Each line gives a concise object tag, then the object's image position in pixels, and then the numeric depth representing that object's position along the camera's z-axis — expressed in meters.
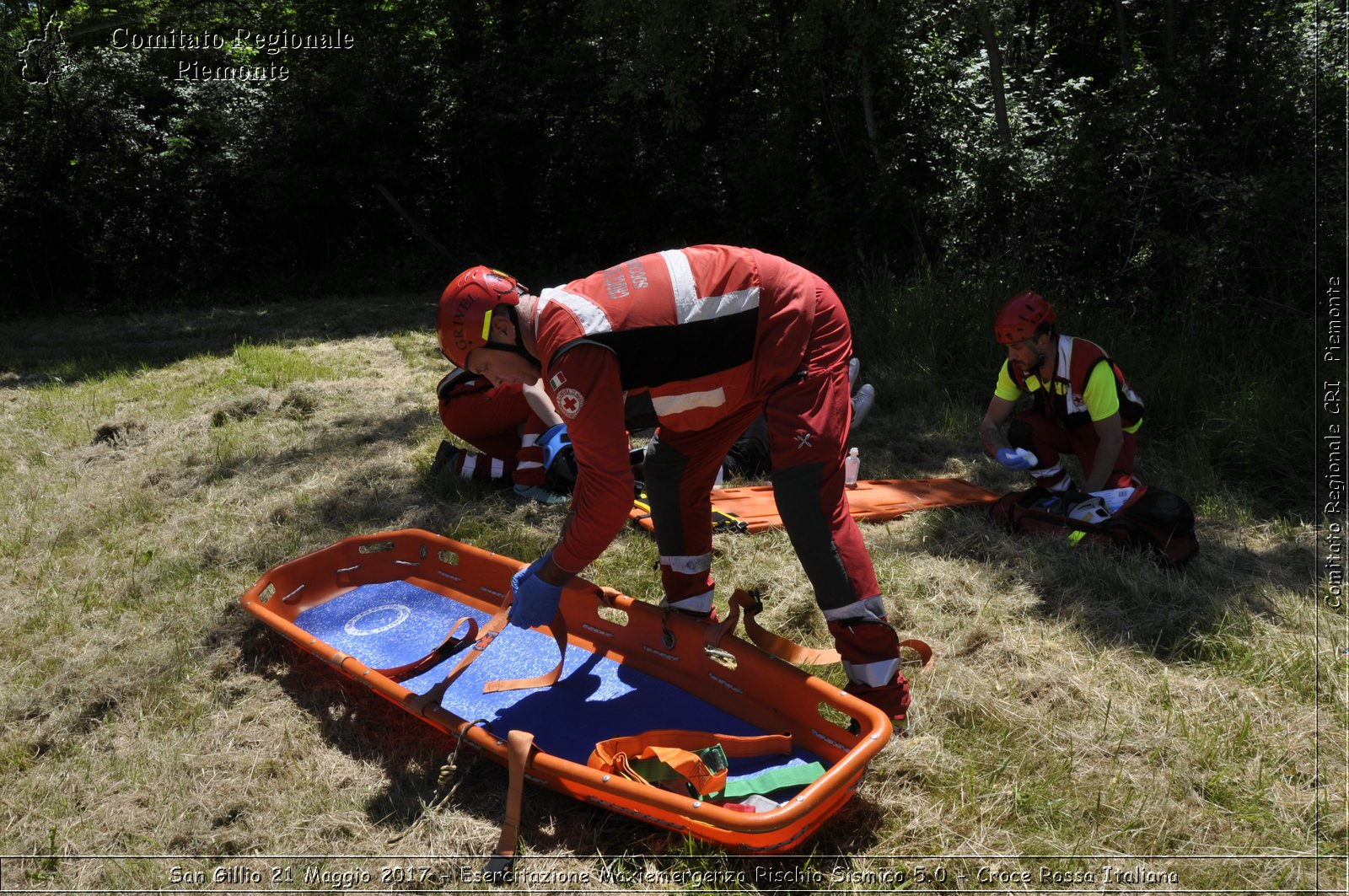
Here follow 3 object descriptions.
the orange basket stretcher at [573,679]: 2.70
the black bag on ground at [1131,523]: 4.40
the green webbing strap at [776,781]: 2.88
